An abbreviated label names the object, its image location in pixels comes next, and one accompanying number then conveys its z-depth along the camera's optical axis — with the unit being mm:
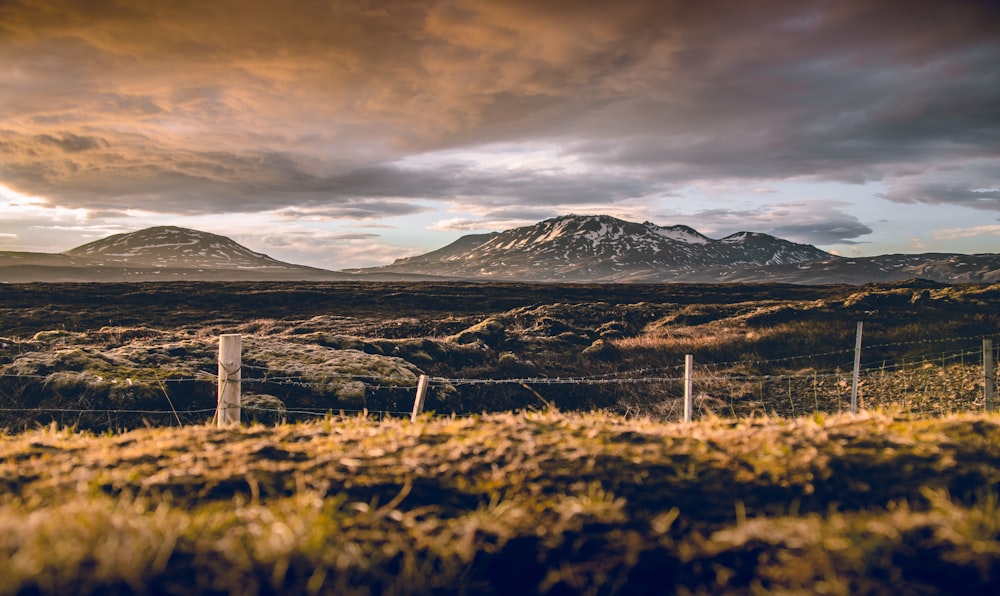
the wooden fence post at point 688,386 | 11601
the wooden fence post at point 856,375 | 13666
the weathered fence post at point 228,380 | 9062
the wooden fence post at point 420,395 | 9805
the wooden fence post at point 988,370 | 11241
